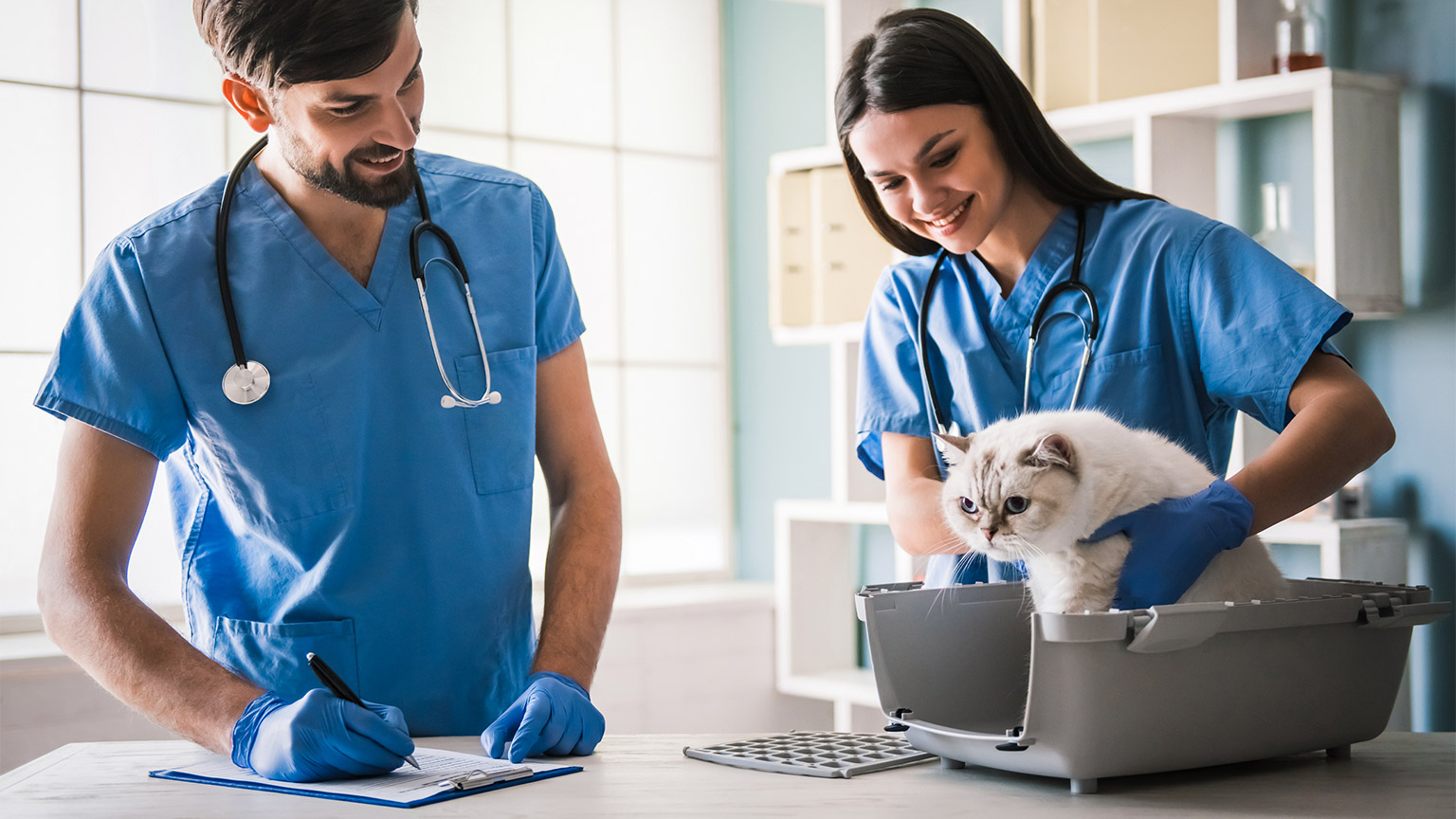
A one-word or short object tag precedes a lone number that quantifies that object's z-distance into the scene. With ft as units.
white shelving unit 7.41
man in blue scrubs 4.58
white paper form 3.57
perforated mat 3.82
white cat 3.97
